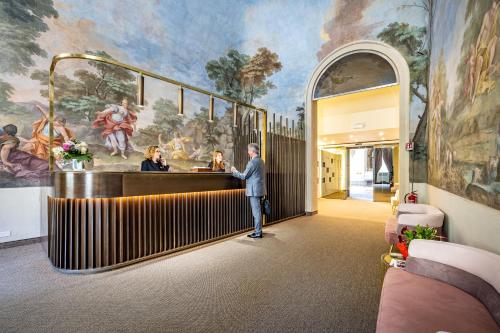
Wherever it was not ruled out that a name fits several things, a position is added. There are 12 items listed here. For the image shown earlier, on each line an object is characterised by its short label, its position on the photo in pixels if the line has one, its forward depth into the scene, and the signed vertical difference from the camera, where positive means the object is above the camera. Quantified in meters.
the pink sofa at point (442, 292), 1.32 -0.85
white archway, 5.71 +1.66
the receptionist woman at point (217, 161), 6.04 +0.17
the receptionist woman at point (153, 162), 5.24 +0.16
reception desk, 3.12 -0.69
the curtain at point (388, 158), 10.97 +0.43
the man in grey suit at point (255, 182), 4.75 -0.28
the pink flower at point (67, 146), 3.35 +0.32
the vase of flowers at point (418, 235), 2.49 -0.71
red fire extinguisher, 5.33 -0.68
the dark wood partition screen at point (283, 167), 6.08 +0.03
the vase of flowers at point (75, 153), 3.39 +0.23
